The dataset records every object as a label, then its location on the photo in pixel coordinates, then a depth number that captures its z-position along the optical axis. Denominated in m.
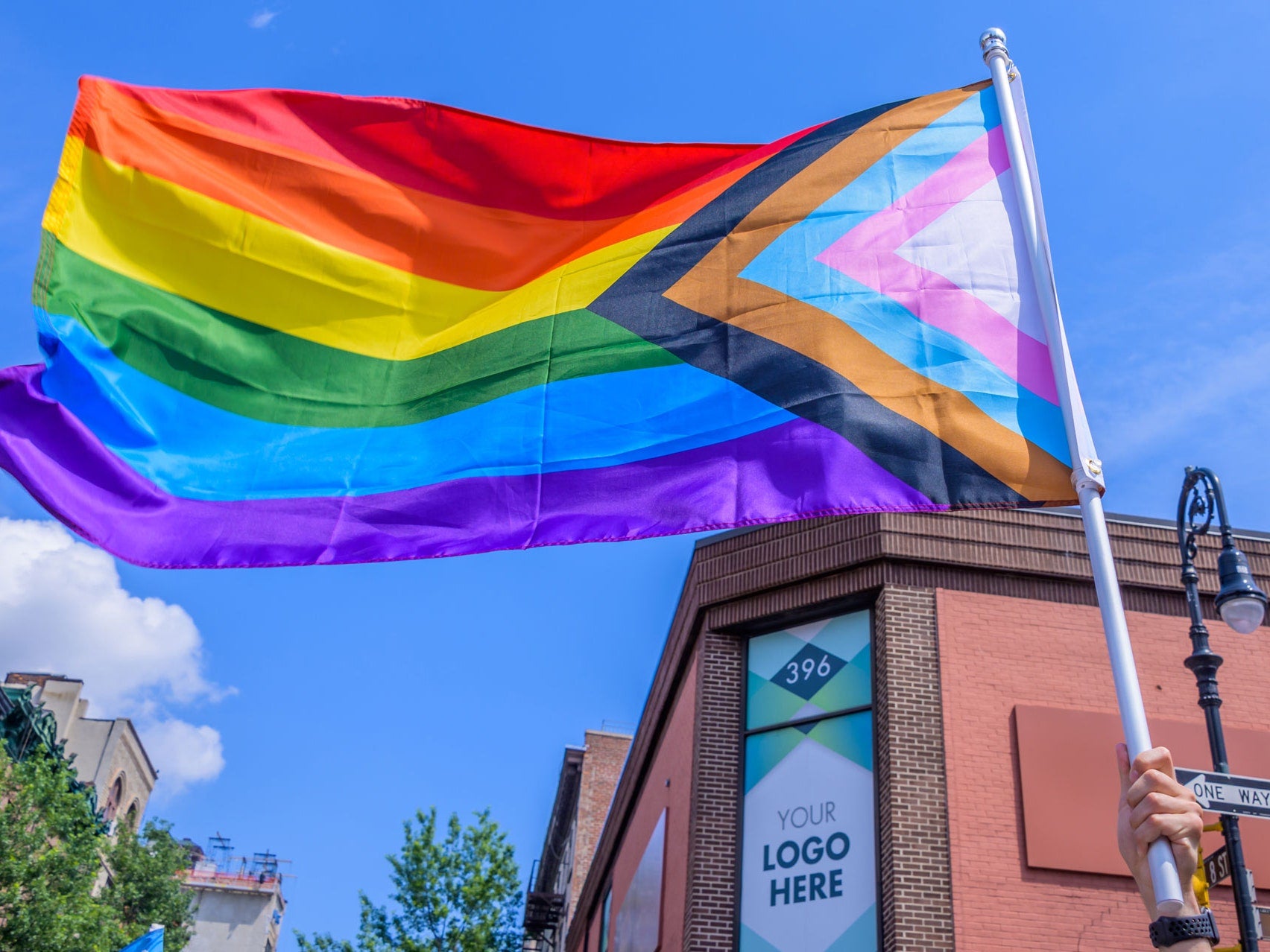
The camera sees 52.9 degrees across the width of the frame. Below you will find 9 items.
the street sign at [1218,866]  11.14
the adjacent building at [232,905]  78.19
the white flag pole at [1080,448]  4.79
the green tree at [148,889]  53.12
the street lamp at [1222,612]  10.74
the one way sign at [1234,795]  6.75
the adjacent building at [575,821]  41.88
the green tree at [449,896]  38.69
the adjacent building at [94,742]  63.59
